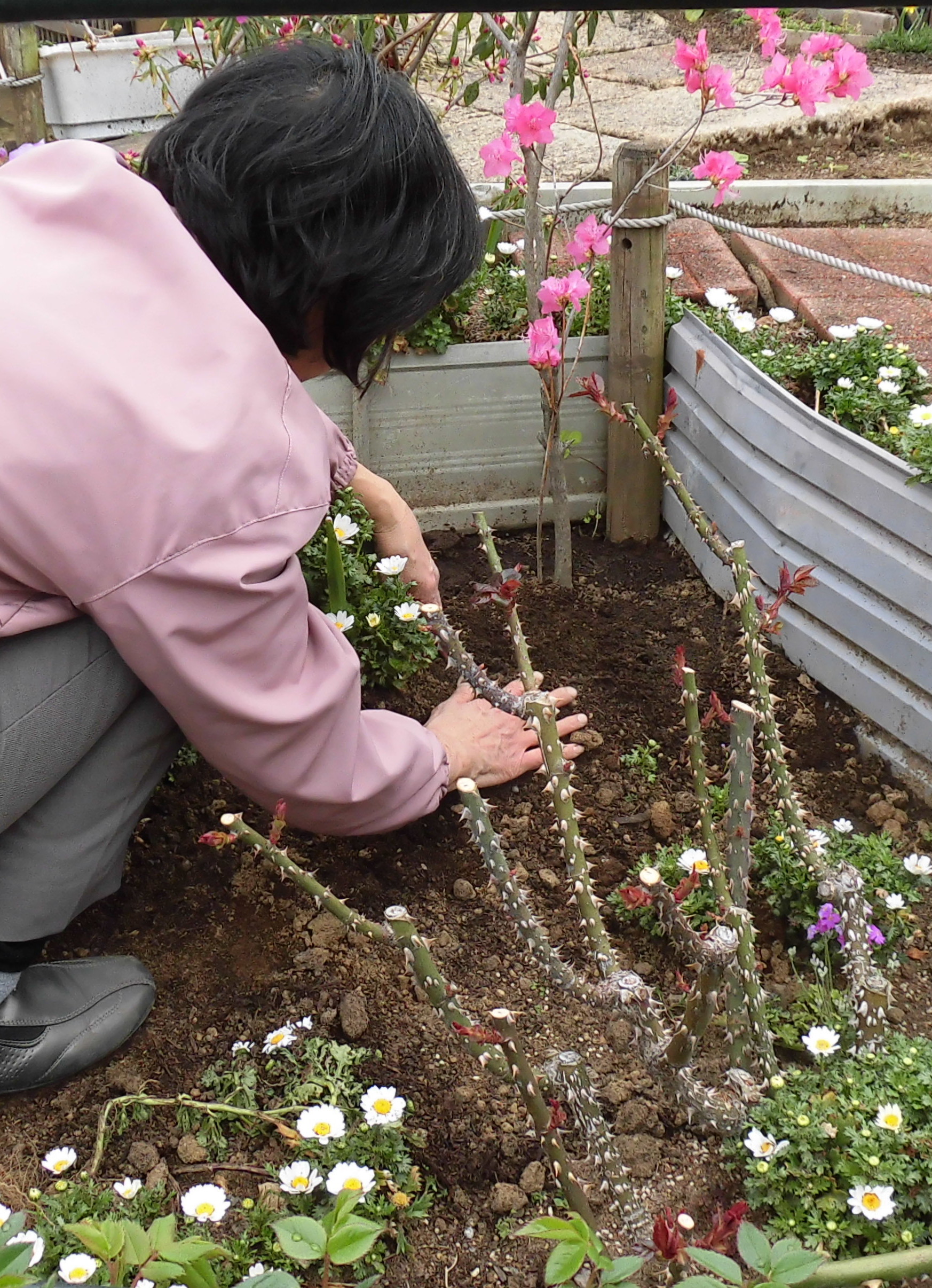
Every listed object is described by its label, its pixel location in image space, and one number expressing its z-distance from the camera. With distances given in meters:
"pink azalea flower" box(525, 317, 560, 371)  2.11
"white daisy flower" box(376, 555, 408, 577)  2.22
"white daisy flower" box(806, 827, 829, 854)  1.70
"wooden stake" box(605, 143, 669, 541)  2.47
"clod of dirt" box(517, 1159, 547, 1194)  1.51
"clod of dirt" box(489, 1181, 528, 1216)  1.48
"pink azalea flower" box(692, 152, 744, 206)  2.17
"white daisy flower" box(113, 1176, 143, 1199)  1.44
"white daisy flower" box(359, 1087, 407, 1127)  1.48
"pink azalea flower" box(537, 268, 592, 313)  2.08
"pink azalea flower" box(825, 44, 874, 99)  2.06
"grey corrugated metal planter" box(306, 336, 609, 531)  2.70
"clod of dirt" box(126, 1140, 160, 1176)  1.54
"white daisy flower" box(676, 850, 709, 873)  1.66
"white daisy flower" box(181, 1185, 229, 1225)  1.40
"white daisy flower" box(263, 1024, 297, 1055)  1.63
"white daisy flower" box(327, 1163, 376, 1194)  1.39
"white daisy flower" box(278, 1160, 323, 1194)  1.42
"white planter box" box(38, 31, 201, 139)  5.18
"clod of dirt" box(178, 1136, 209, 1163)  1.54
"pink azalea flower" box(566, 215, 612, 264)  2.13
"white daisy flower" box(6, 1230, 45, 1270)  1.27
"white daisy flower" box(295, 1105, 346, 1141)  1.47
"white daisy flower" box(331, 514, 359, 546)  2.23
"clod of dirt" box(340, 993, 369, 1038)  1.69
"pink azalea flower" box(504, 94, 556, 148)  1.96
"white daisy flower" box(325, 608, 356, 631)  2.11
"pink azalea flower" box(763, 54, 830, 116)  2.07
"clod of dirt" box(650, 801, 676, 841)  2.05
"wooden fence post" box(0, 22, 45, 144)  4.13
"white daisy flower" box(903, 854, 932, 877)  1.86
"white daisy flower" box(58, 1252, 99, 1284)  1.31
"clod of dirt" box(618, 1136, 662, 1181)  1.52
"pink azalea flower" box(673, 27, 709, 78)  2.02
